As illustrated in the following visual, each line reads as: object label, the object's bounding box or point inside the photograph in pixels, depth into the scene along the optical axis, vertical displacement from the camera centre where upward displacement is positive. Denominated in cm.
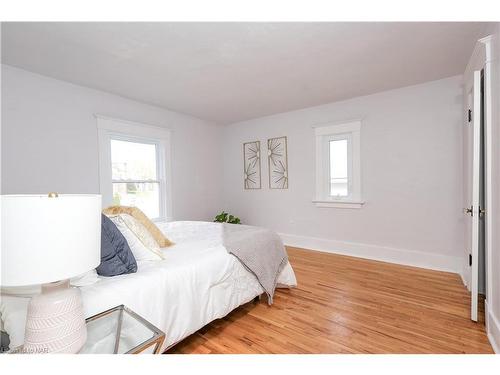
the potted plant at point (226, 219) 489 -72
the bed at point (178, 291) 120 -63
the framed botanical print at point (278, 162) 457 +39
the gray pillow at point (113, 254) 144 -42
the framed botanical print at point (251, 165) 492 +37
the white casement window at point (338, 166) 382 +26
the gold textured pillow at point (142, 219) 184 -28
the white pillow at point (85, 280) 132 -52
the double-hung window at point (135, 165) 340 +31
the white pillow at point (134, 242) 170 -40
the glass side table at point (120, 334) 102 -66
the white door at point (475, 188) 189 -7
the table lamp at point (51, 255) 71 -22
